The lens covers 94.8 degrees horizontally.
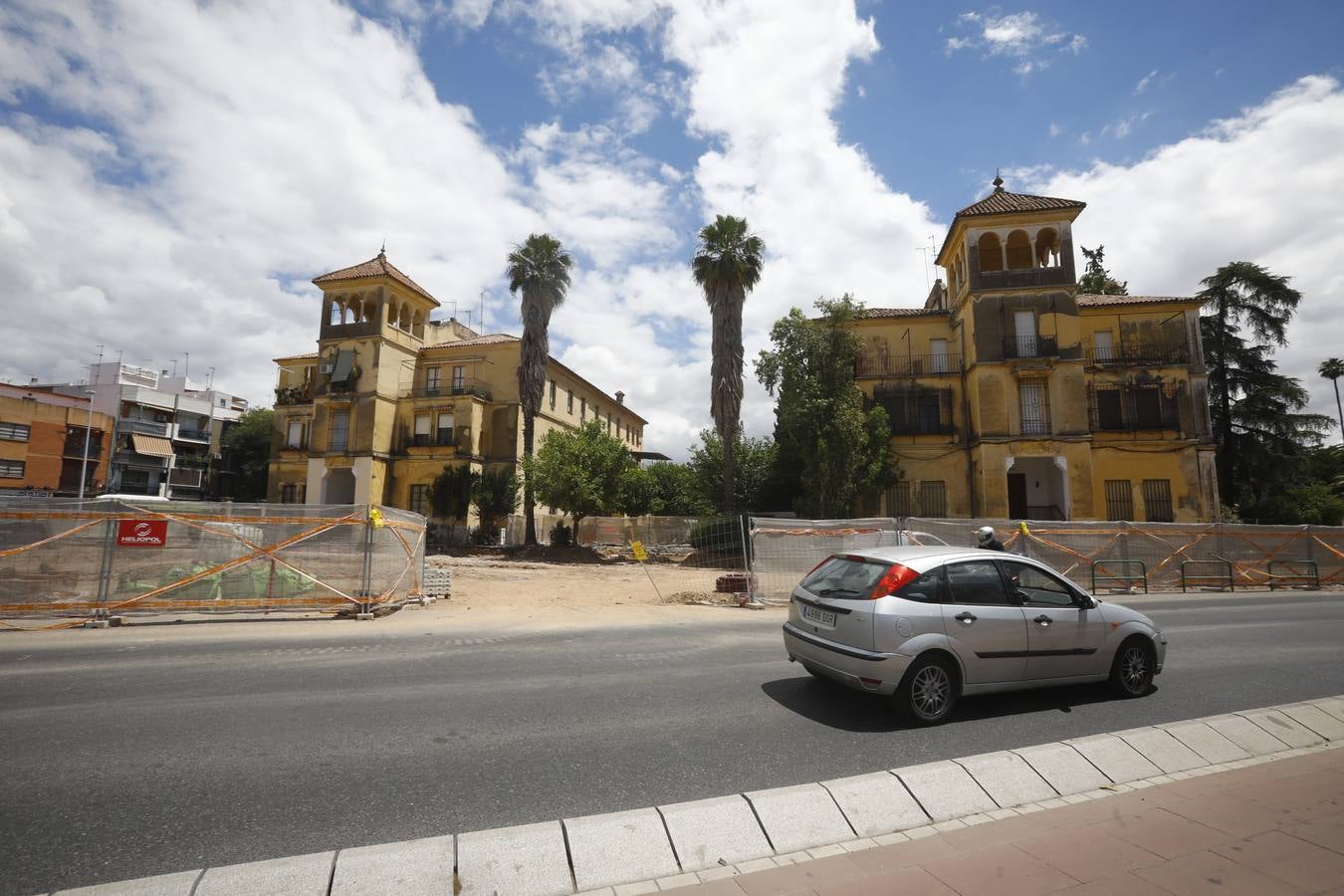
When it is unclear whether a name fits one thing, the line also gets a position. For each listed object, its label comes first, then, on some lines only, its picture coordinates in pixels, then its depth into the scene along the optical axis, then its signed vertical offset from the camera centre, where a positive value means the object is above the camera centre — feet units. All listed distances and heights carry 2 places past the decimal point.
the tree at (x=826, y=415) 89.86 +15.67
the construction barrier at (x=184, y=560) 32.83 -2.57
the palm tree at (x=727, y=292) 90.53 +33.85
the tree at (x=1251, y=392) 108.99 +23.75
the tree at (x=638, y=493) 103.14 +4.55
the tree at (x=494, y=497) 113.50 +3.72
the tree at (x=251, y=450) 171.32 +18.46
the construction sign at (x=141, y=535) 34.04 -1.15
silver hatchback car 17.19 -3.20
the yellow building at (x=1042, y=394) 96.12 +20.91
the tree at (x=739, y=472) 102.22 +8.14
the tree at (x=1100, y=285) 131.44 +51.04
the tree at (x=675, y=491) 116.37 +5.44
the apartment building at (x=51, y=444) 144.15 +16.80
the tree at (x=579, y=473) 96.02 +7.16
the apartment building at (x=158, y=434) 171.63 +23.36
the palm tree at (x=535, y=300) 108.06 +37.98
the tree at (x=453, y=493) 116.06 +4.50
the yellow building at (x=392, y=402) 120.47 +22.49
